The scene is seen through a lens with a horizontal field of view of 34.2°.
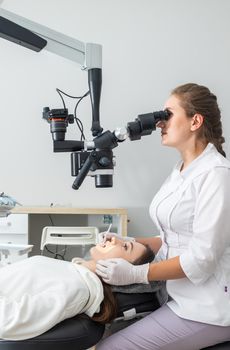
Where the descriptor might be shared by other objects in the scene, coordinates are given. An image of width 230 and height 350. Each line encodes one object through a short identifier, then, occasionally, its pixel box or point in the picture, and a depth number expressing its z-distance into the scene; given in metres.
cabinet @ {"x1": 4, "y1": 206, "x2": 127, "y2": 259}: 2.25
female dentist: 1.06
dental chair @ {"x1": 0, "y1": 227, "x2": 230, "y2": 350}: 0.85
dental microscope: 1.12
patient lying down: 0.86
